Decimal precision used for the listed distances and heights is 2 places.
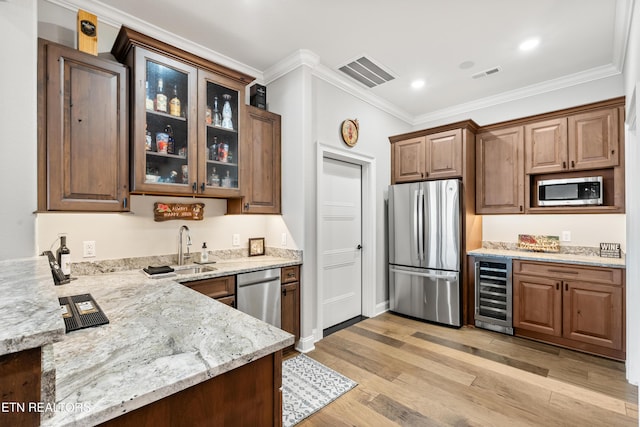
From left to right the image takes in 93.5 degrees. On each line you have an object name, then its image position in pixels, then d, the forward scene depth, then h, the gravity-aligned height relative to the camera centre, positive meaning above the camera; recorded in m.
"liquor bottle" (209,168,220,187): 2.72 +0.33
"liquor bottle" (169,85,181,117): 2.48 +0.92
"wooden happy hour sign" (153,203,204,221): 2.66 +0.04
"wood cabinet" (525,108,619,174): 3.08 +0.78
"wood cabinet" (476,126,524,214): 3.61 +0.54
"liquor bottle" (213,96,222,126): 2.76 +0.93
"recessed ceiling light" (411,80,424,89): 3.65 +1.62
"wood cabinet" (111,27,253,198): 2.28 +0.81
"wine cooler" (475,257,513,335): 3.39 -0.92
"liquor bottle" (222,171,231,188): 2.82 +0.32
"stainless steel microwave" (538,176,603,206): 3.15 +0.25
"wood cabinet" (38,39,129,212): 1.93 +0.58
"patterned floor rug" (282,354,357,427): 2.11 -1.36
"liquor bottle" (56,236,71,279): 2.02 -0.28
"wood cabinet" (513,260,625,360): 2.81 -0.92
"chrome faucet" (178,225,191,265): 2.75 -0.29
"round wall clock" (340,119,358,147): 3.58 +1.02
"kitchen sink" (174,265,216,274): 2.57 -0.47
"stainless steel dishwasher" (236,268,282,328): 2.64 -0.72
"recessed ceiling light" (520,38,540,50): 2.81 +1.63
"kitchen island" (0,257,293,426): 0.73 -0.44
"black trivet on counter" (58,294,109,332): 1.21 -0.43
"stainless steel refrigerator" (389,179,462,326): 3.62 -0.45
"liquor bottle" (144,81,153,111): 2.32 +0.90
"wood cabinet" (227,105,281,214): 2.98 +0.53
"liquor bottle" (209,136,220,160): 2.73 +0.60
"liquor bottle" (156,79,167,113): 2.40 +0.94
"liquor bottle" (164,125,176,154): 2.45 +0.61
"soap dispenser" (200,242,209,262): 2.92 -0.37
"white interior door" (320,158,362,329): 3.65 -0.34
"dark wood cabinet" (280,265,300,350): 2.93 -0.84
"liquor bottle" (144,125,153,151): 2.31 +0.59
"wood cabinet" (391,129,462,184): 3.78 +0.78
